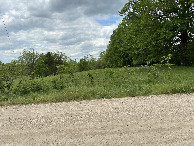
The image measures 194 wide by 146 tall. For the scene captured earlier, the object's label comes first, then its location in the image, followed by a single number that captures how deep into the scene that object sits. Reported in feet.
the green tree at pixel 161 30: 67.62
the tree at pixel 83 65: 166.30
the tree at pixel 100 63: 206.12
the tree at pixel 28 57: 154.09
